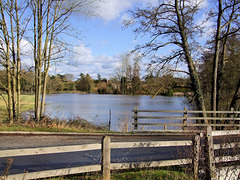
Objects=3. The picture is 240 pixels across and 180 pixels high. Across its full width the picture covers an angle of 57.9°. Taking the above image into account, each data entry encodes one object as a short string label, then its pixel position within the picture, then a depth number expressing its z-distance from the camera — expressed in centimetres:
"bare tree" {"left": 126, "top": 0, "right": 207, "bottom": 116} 1498
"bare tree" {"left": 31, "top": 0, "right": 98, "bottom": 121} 1345
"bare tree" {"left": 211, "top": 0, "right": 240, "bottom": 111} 1537
